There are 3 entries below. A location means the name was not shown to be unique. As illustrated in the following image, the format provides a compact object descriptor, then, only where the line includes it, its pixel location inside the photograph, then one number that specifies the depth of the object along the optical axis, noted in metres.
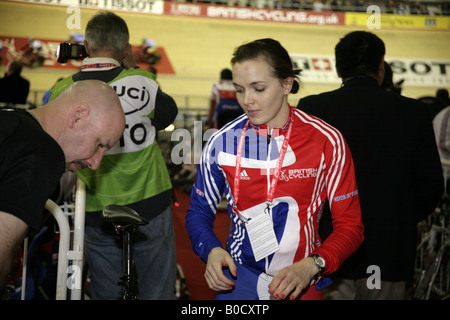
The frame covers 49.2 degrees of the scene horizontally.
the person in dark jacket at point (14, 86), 7.39
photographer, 2.75
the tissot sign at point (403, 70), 16.72
